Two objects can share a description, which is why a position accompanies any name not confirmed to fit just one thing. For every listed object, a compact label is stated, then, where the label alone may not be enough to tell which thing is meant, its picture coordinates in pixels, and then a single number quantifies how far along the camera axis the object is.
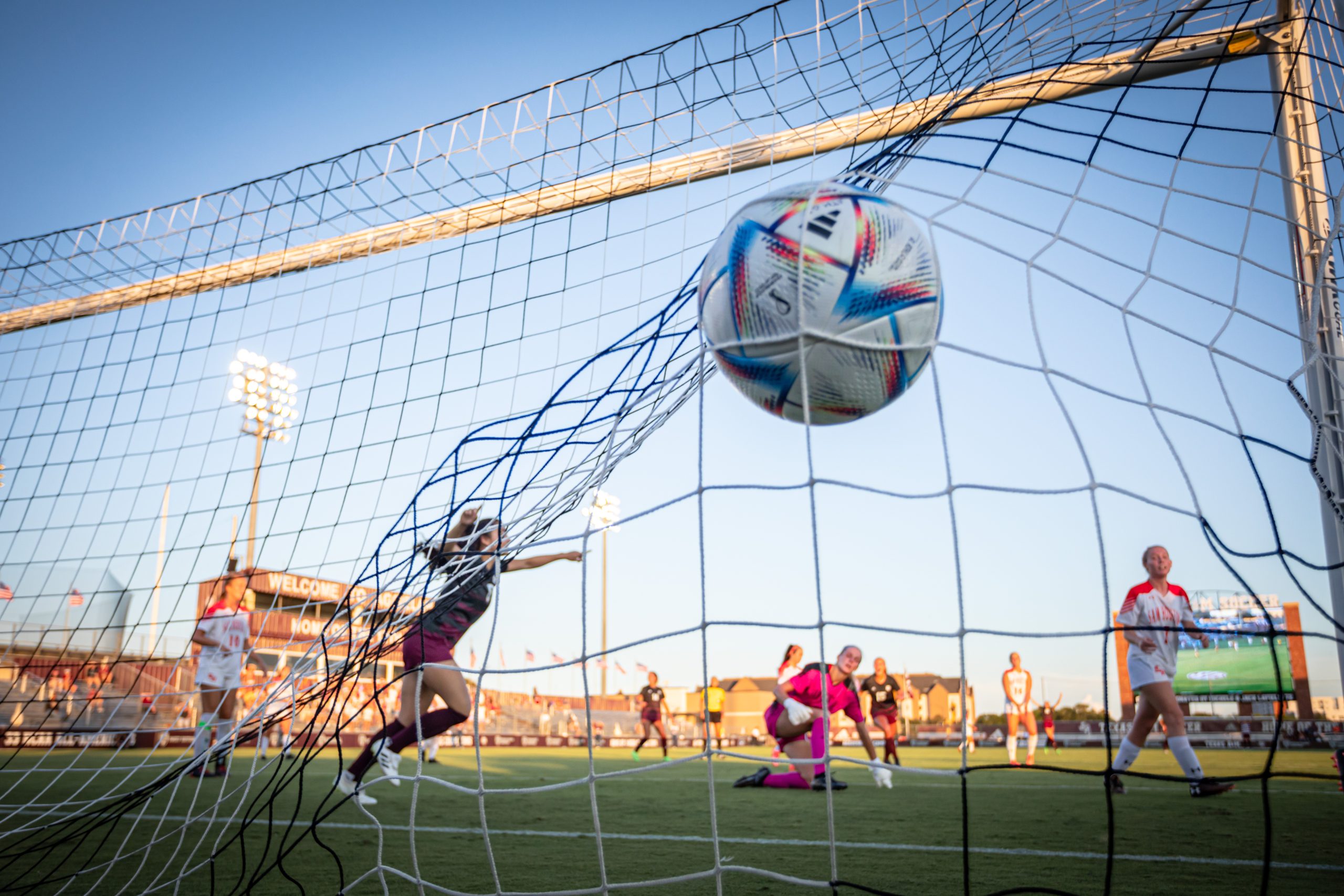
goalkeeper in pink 6.61
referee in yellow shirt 18.33
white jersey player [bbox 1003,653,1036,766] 10.67
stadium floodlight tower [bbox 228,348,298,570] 19.27
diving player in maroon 4.81
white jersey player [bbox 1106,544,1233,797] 5.43
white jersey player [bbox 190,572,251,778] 7.38
